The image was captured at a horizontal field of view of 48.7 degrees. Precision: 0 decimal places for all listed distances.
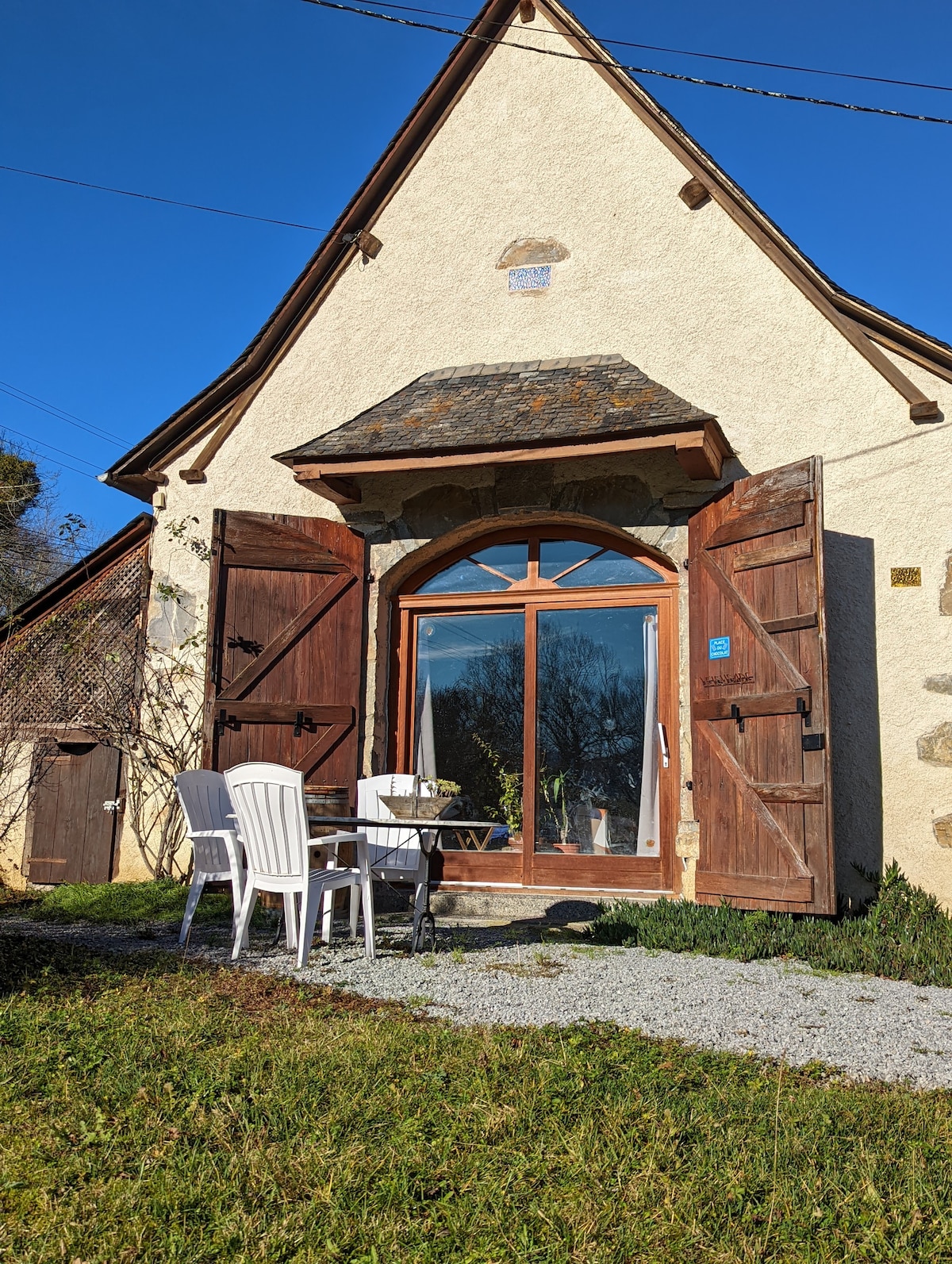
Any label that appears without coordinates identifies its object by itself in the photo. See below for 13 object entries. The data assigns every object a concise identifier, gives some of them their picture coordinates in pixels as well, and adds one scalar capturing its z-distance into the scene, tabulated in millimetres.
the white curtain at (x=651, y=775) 7504
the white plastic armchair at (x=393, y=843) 5945
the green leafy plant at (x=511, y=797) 7840
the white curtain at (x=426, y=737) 8109
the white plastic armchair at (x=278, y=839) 5137
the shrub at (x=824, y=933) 5582
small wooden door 8508
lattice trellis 8727
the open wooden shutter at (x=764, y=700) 6312
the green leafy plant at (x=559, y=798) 7703
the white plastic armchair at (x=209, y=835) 5629
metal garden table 5464
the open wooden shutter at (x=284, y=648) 7723
